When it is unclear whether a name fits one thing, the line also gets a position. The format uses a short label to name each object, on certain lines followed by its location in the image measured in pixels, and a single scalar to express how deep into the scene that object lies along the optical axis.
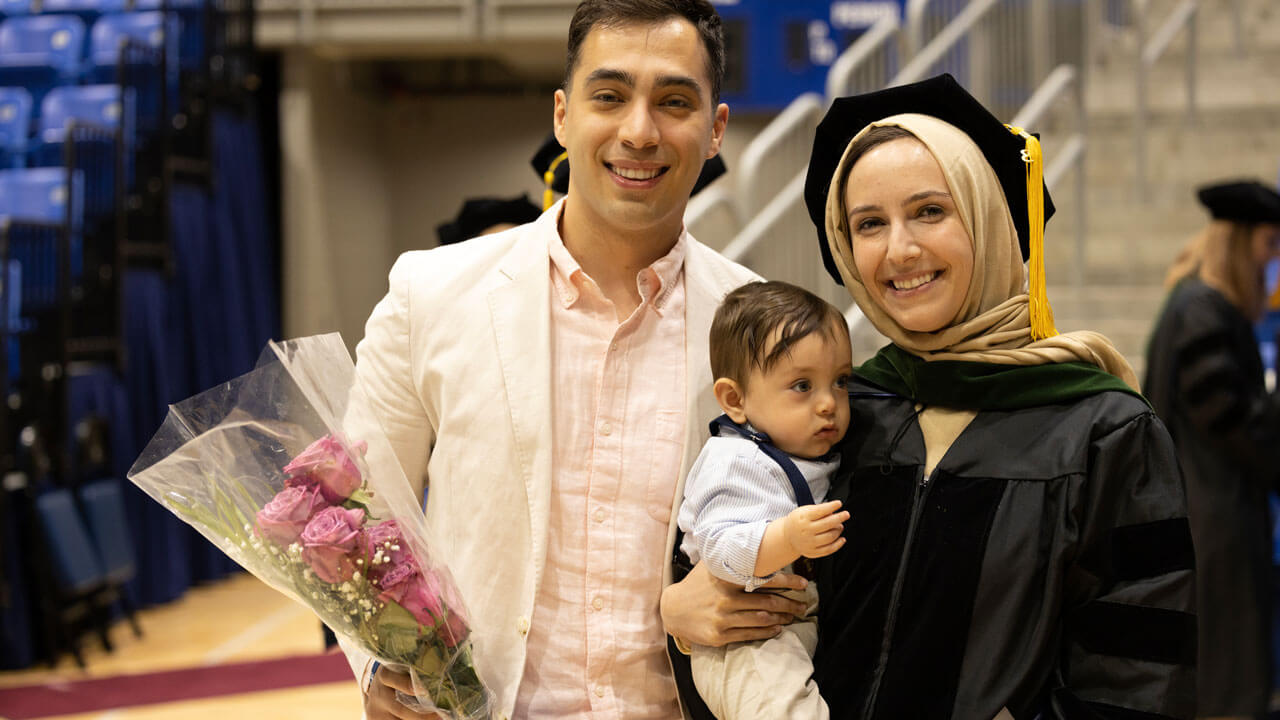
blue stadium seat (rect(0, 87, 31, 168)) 7.59
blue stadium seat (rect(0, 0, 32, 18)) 8.94
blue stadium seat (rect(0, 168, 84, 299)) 6.46
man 1.87
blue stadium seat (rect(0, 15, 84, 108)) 8.22
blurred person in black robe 4.21
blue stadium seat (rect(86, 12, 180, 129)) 7.82
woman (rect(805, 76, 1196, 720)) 1.64
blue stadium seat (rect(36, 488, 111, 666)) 5.98
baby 1.75
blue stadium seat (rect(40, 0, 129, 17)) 8.96
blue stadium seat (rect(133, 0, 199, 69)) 8.39
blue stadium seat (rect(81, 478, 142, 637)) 6.45
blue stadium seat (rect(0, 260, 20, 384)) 5.96
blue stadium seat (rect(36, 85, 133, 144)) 7.64
